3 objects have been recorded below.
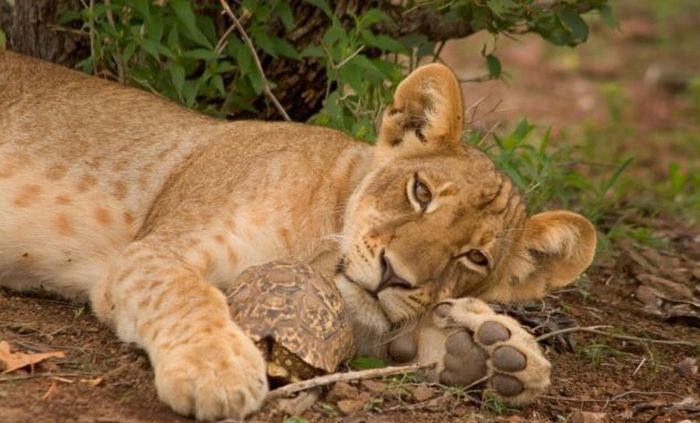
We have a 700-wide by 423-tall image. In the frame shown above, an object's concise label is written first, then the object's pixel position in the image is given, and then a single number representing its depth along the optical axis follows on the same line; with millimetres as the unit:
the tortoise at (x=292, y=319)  8531
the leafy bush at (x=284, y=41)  12227
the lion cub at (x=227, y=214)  9039
